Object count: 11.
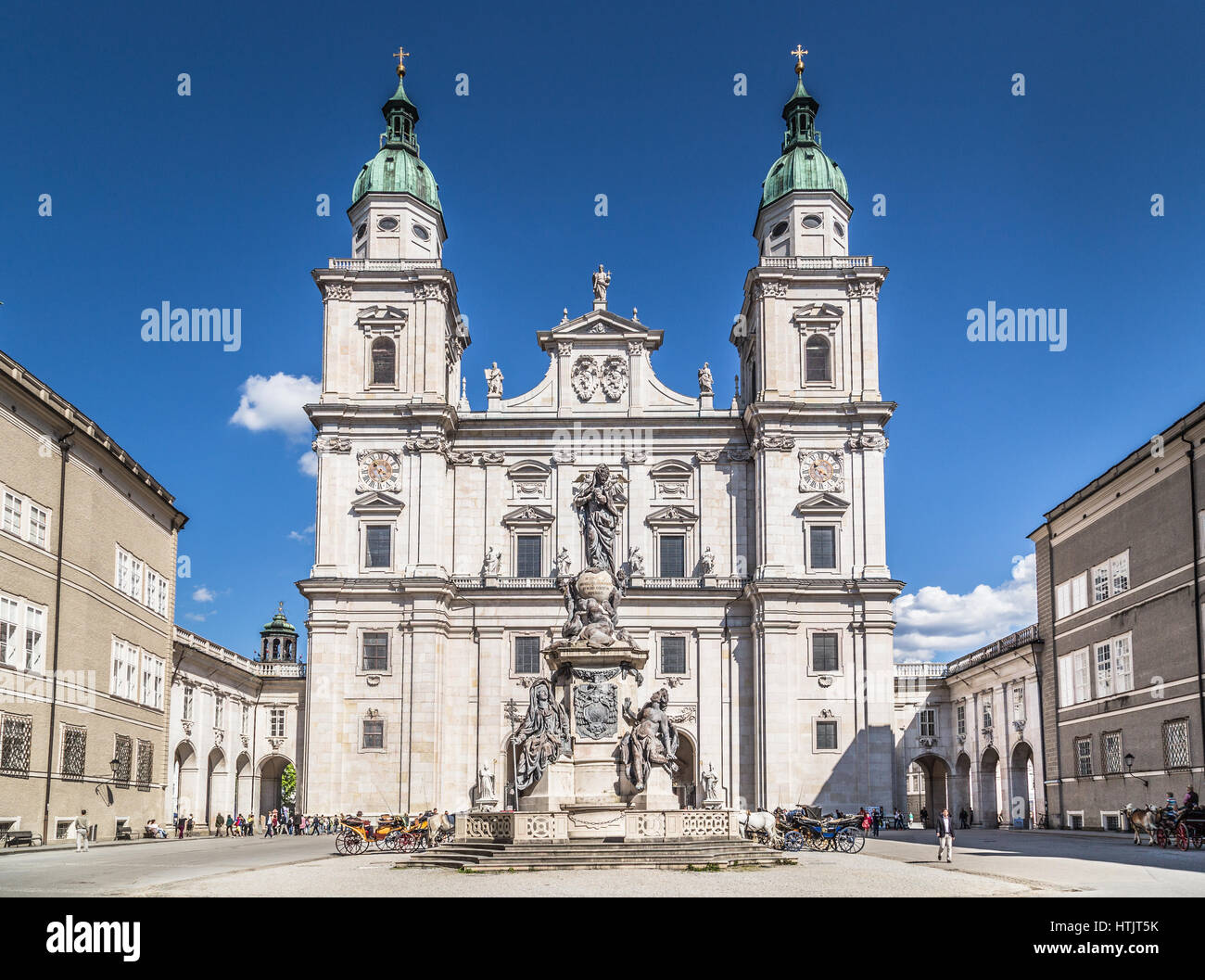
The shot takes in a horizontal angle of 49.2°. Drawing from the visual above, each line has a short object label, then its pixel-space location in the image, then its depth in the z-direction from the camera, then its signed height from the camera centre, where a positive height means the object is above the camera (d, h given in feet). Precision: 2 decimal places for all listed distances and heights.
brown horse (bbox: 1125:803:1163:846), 122.62 -10.91
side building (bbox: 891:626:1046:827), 180.96 -3.49
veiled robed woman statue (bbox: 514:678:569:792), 95.25 -2.26
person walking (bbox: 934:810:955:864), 99.46 -9.77
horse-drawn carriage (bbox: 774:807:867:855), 119.96 -11.79
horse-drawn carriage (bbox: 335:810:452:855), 121.70 -12.28
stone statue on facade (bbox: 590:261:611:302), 206.28 +65.48
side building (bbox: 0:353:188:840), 122.21 +8.44
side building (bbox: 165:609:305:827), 189.26 -3.90
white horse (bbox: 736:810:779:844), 121.19 -11.10
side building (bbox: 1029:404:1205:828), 129.29 +7.91
